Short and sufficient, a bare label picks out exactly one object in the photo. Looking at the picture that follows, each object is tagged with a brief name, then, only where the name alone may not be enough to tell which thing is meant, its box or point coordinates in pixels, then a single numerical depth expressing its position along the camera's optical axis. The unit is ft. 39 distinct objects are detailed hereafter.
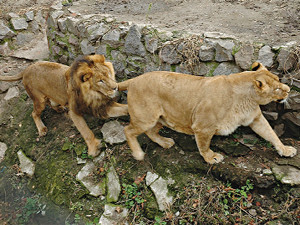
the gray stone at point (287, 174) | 11.33
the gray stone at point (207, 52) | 13.03
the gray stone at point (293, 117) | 12.35
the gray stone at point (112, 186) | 13.43
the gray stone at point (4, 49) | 21.51
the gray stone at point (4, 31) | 21.36
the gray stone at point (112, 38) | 15.31
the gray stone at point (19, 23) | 21.88
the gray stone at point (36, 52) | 21.15
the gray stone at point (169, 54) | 13.75
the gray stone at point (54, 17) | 18.13
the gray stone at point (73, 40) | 17.20
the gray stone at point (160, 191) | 12.41
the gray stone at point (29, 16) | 22.35
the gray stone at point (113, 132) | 15.03
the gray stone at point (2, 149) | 17.76
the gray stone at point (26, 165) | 16.19
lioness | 10.89
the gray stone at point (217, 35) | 13.03
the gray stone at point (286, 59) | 11.65
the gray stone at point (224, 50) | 12.66
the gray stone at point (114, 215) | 12.69
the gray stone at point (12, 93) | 19.56
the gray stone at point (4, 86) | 19.90
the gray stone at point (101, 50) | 15.84
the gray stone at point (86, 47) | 16.38
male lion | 12.84
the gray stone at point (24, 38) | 22.21
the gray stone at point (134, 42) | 14.60
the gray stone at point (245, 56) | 12.39
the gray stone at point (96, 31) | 15.76
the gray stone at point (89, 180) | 13.96
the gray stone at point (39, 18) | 22.85
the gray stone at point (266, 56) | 12.07
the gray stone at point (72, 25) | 16.89
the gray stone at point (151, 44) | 14.14
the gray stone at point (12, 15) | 21.93
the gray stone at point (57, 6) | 18.89
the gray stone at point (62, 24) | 17.46
